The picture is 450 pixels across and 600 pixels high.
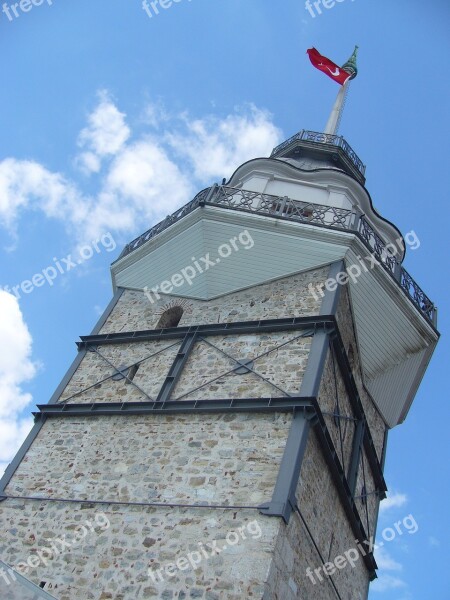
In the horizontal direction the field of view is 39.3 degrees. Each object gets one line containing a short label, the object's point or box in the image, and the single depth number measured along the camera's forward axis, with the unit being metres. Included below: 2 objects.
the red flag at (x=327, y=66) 18.02
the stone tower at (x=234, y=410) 7.48
